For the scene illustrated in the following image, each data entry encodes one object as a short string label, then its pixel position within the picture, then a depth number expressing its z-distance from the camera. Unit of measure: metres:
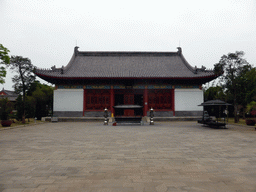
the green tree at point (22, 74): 16.12
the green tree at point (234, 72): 15.05
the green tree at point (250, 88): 16.09
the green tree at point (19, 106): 15.94
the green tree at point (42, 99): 21.94
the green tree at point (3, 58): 10.39
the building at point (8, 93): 41.56
